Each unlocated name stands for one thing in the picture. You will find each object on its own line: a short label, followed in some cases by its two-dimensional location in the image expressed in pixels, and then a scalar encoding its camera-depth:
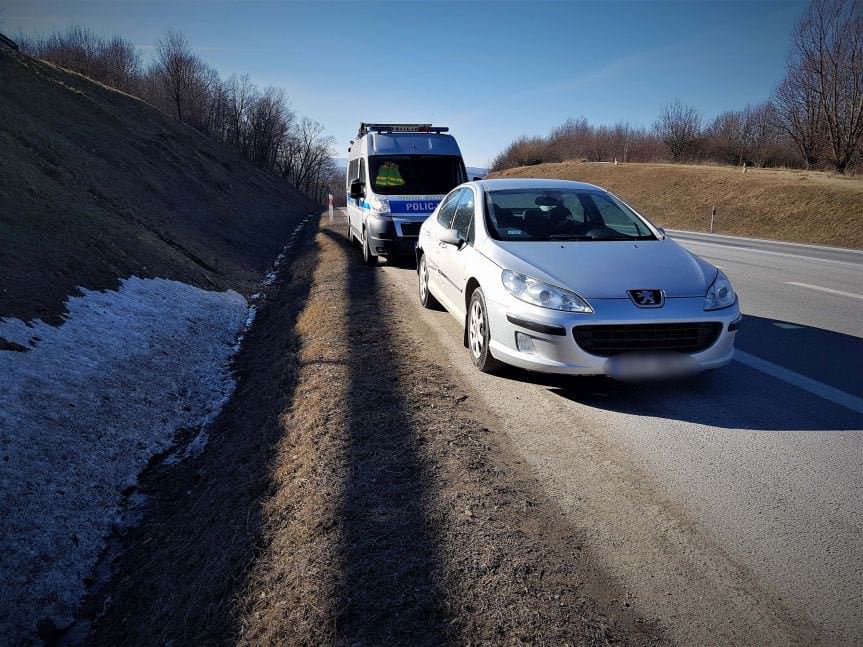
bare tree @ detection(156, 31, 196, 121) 56.53
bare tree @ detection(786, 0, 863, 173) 33.81
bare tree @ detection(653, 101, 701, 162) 55.47
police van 10.75
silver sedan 3.98
